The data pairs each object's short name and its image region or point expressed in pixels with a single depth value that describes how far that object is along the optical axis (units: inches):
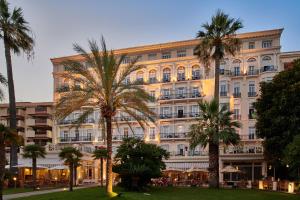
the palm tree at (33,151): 1116.1
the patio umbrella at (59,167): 1321.6
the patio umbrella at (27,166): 1262.3
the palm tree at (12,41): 1134.8
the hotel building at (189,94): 1520.0
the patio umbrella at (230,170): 1223.5
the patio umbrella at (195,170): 1334.3
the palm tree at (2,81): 694.6
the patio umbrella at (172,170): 1406.4
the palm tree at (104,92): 763.9
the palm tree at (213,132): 1067.8
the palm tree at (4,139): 686.9
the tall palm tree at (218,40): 1220.4
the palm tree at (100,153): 1219.8
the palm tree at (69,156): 1016.5
